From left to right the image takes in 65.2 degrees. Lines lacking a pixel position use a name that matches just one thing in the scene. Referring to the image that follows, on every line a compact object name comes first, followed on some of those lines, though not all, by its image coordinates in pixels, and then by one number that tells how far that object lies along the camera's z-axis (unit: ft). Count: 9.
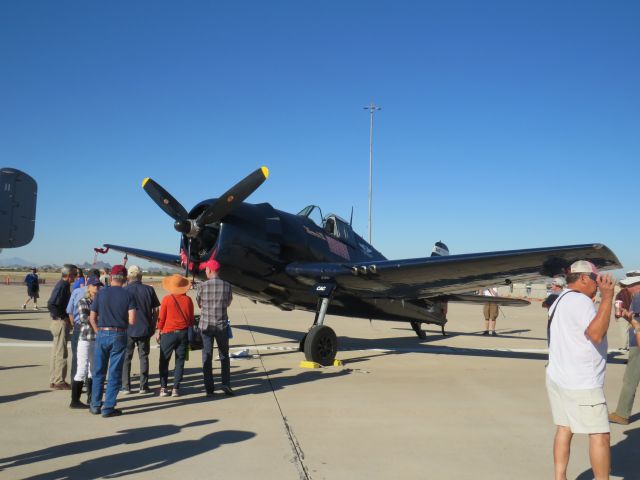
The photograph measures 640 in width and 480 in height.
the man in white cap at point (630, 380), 18.42
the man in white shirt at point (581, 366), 10.58
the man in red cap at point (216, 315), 22.47
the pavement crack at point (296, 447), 12.81
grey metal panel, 37.78
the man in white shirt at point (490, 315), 51.67
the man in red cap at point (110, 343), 18.25
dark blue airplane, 28.37
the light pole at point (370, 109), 111.24
